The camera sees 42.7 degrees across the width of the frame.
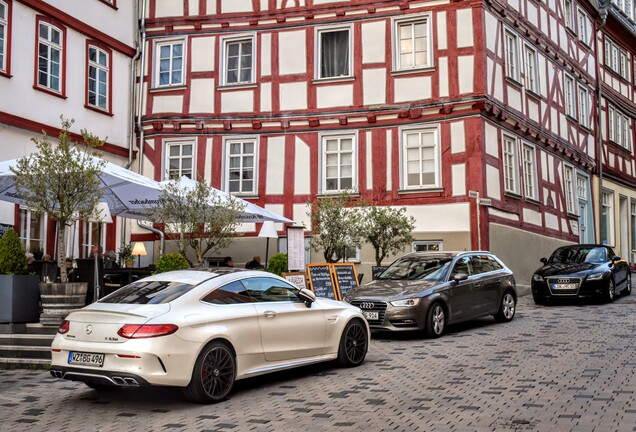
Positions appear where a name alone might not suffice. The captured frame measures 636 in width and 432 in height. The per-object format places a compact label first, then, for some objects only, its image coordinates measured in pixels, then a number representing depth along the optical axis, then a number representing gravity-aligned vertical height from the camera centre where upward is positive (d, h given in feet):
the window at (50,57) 67.51 +17.57
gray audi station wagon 45.03 -1.64
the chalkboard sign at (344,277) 56.85 -0.85
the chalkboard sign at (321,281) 56.29 -1.10
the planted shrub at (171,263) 50.24 +0.15
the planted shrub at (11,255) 39.52 +0.53
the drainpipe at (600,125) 102.37 +17.81
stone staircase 36.88 -3.69
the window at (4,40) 63.21 +17.61
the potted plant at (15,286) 38.93 -0.99
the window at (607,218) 105.60 +6.14
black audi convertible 62.18 -0.89
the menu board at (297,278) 54.80 -0.87
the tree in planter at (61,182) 38.45 +3.97
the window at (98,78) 73.67 +17.28
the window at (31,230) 64.80 +2.88
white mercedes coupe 26.50 -2.38
